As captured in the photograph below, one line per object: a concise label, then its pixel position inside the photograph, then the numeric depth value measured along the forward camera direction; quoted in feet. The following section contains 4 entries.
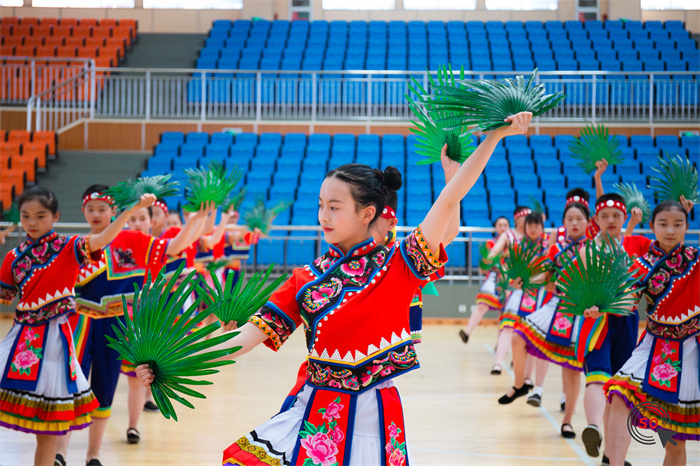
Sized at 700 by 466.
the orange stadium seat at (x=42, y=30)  53.62
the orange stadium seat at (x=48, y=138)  42.28
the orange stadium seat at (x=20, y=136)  41.98
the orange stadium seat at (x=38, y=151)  40.88
